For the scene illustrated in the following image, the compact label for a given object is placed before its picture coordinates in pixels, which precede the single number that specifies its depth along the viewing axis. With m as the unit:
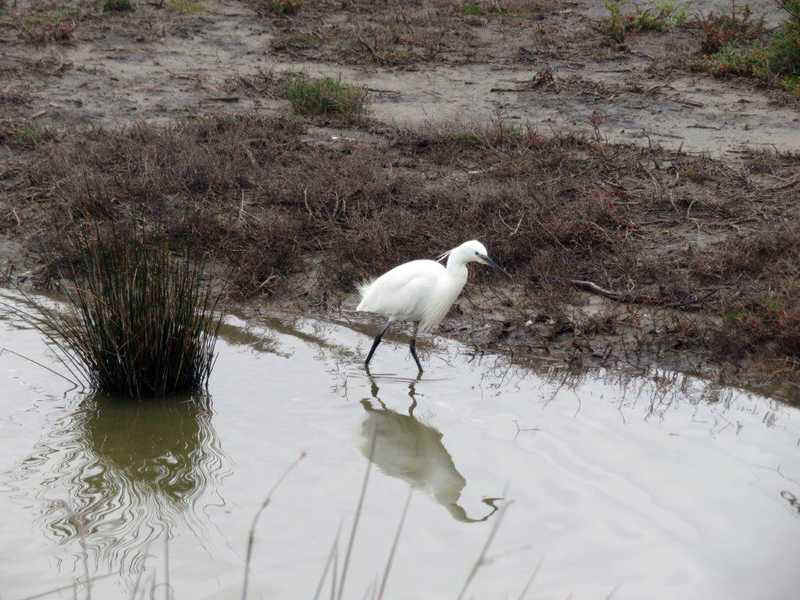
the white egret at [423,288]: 13.44
